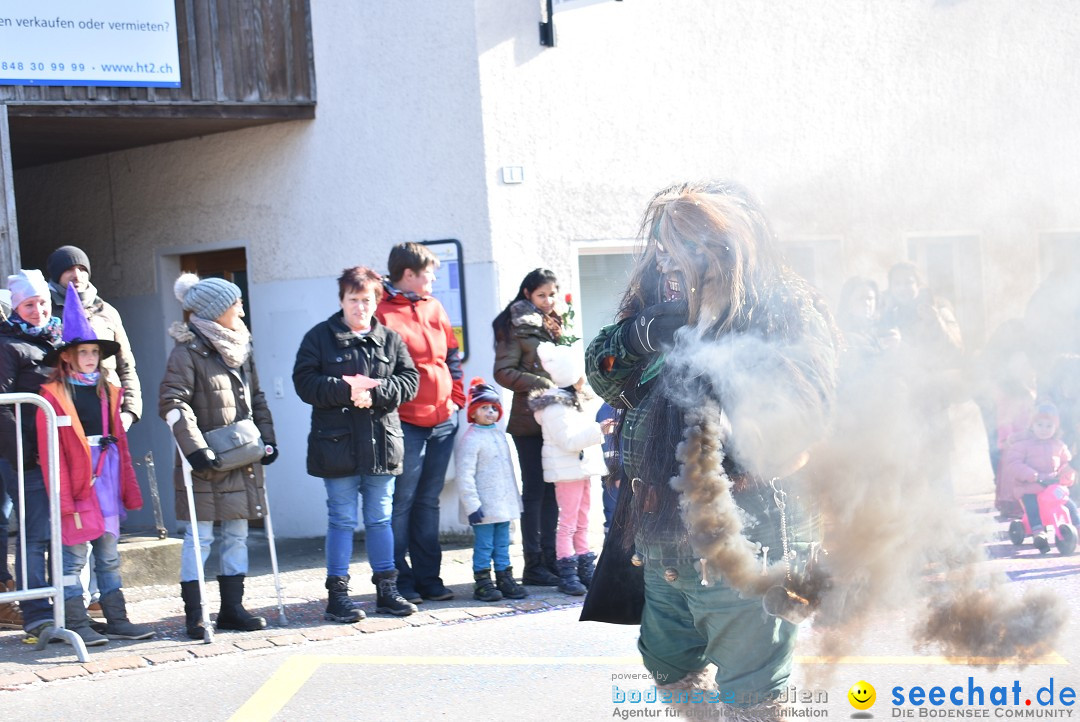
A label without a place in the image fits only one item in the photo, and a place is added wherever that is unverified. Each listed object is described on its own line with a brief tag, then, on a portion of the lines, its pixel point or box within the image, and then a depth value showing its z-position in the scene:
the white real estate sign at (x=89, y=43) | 8.36
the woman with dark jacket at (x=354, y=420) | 6.63
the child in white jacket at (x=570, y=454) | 7.28
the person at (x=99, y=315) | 6.92
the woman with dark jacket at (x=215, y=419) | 6.40
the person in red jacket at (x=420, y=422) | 7.29
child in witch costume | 6.39
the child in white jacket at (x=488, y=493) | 7.26
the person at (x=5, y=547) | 6.83
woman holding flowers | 7.45
